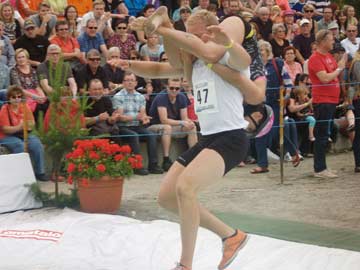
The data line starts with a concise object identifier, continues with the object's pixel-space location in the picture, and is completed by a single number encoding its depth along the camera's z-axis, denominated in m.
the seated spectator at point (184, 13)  12.84
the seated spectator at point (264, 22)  13.67
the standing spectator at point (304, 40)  13.95
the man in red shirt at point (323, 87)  9.44
